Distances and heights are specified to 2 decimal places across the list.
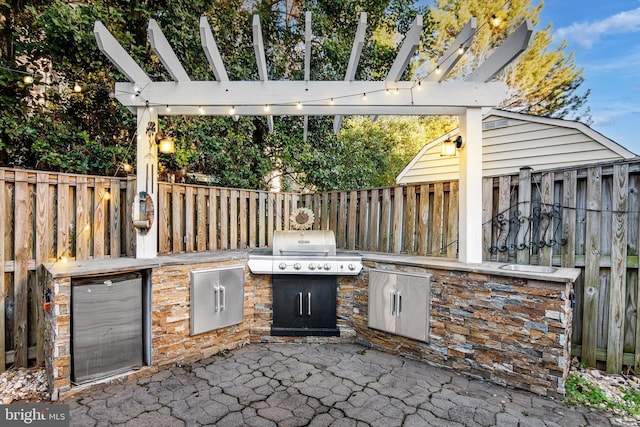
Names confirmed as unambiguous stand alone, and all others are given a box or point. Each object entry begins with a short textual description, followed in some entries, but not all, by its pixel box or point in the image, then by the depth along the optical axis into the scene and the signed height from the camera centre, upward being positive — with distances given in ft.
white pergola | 10.39 +3.82
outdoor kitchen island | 8.07 -3.15
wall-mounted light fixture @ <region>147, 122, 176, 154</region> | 10.75 +2.53
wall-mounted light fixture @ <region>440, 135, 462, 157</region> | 11.01 +2.36
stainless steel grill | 11.52 -1.70
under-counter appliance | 8.39 -3.15
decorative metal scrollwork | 9.78 -0.56
